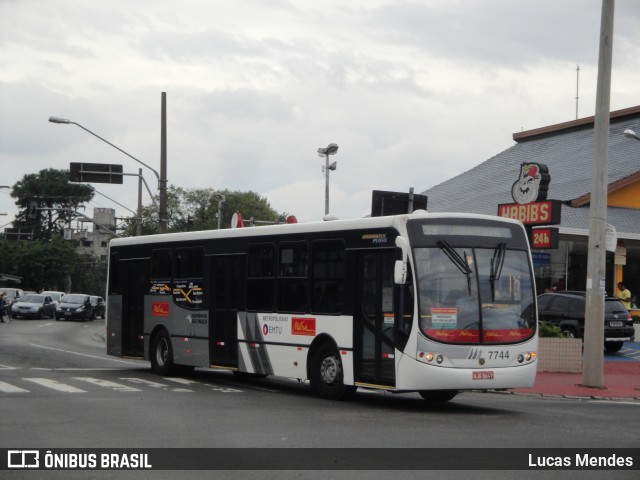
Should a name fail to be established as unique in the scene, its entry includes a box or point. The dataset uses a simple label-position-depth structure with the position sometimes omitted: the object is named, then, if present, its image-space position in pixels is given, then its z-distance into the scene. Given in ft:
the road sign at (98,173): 133.18
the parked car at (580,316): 100.68
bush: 85.92
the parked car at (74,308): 208.74
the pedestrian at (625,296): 121.08
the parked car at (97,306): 218.38
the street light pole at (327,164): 123.13
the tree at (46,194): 377.50
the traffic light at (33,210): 183.21
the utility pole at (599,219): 71.51
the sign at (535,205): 92.07
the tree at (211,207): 330.13
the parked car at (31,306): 211.41
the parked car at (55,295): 224.12
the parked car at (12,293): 232.24
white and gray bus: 52.90
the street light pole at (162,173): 124.36
